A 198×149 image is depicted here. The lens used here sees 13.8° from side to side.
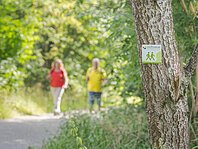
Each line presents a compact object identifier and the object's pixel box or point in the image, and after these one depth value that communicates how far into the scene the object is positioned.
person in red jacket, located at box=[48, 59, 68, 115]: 22.90
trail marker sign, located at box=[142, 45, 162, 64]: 7.76
